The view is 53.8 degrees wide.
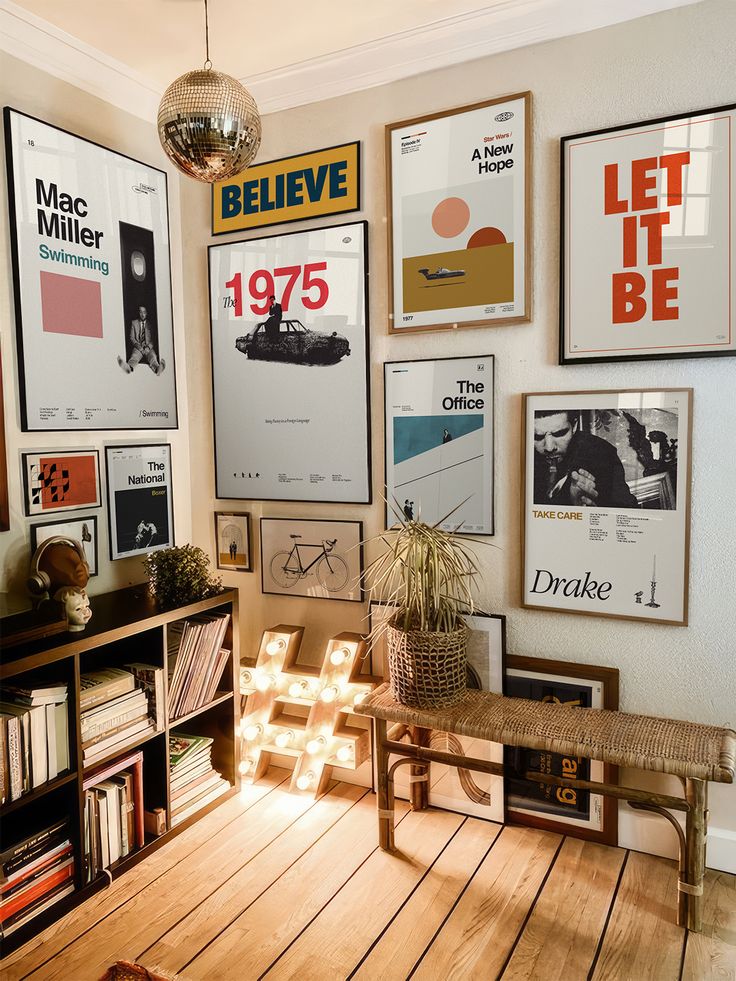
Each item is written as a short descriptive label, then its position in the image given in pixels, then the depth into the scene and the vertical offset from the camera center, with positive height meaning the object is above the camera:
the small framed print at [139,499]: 2.68 -0.22
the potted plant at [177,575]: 2.51 -0.47
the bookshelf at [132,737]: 2.03 -0.96
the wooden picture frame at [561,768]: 2.32 -1.10
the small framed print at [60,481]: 2.37 -0.13
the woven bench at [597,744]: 1.93 -0.86
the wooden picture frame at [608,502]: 2.18 -0.21
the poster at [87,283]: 2.33 +0.56
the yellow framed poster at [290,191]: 2.63 +0.93
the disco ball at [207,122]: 1.82 +0.80
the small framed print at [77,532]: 2.38 -0.31
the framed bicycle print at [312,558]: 2.73 -0.46
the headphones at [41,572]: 2.25 -0.41
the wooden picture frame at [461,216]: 2.34 +0.73
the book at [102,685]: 2.19 -0.76
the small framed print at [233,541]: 2.95 -0.42
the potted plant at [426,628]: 2.23 -0.60
